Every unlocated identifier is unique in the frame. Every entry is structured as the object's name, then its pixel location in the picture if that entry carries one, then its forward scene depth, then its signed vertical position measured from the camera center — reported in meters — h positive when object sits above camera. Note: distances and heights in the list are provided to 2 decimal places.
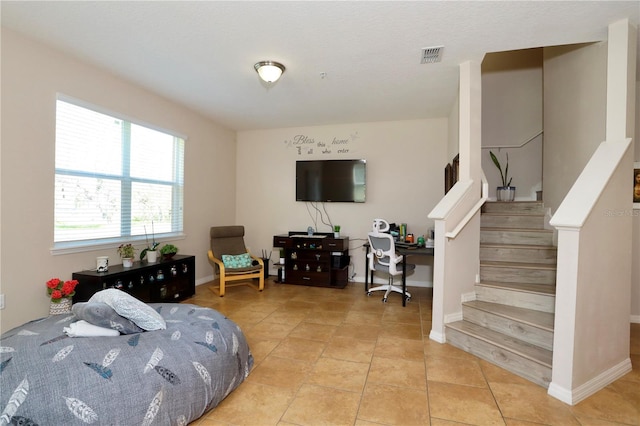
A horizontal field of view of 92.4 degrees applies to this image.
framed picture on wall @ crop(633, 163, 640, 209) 3.25 +0.32
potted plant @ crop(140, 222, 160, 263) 3.70 -0.55
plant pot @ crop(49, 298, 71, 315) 2.80 -0.92
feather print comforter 1.35 -0.84
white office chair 3.96 -0.58
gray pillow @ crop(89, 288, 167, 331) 1.89 -0.63
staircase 2.31 -0.77
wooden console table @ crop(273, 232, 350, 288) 4.80 -0.77
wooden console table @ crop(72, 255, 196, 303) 2.96 -0.79
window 3.01 +0.33
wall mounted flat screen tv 5.03 +0.53
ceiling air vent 2.75 +1.47
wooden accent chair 4.45 -0.70
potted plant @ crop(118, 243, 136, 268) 3.40 -0.52
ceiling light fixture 2.96 +1.37
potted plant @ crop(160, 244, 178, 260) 3.84 -0.53
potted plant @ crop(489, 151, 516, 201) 4.38 +0.40
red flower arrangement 2.74 -0.74
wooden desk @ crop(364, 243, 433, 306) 3.72 -0.48
